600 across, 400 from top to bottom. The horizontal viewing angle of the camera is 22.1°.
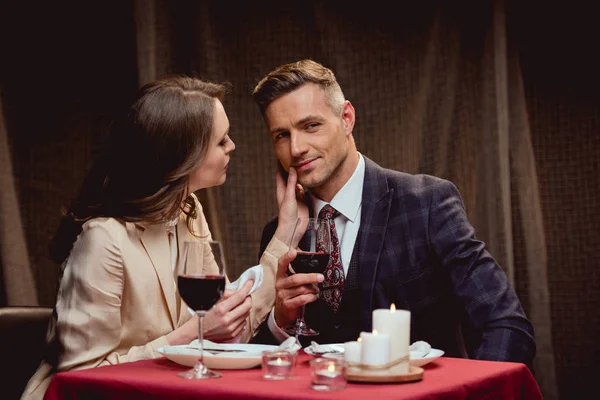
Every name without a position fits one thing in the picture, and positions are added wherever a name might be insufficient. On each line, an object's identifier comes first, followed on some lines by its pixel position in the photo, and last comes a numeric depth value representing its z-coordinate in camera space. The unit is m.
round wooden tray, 2.33
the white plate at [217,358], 2.46
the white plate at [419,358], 2.45
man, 3.04
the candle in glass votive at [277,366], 2.38
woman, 2.79
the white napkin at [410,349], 2.50
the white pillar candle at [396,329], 2.35
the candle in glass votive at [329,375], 2.29
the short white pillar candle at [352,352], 2.39
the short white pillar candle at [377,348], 2.34
